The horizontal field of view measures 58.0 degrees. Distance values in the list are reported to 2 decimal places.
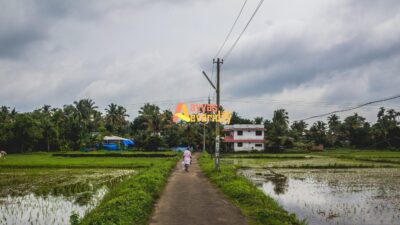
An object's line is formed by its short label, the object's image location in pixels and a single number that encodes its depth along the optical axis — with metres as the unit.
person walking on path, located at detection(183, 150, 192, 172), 24.83
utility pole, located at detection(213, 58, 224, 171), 22.91
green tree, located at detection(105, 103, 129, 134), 73.19
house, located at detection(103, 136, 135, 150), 64.07
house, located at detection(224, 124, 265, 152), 63.50
